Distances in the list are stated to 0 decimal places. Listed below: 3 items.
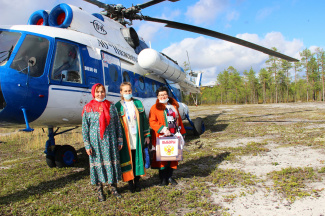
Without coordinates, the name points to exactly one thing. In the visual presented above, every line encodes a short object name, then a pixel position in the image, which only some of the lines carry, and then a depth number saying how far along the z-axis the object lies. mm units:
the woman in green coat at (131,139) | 3512
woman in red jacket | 3766
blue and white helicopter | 3826
